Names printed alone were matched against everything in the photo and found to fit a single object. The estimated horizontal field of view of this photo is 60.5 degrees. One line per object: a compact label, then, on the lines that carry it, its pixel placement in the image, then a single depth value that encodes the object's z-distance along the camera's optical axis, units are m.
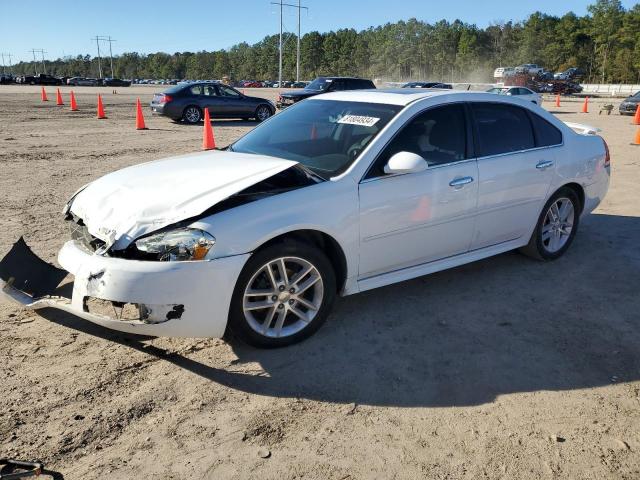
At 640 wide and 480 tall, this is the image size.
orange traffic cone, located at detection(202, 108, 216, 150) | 12.40
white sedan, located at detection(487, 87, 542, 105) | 25.66
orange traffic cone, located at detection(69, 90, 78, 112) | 23.67
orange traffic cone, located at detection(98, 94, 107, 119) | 20.39
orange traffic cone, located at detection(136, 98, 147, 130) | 16.69
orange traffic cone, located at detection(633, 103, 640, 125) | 20.62
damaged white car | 3.13
